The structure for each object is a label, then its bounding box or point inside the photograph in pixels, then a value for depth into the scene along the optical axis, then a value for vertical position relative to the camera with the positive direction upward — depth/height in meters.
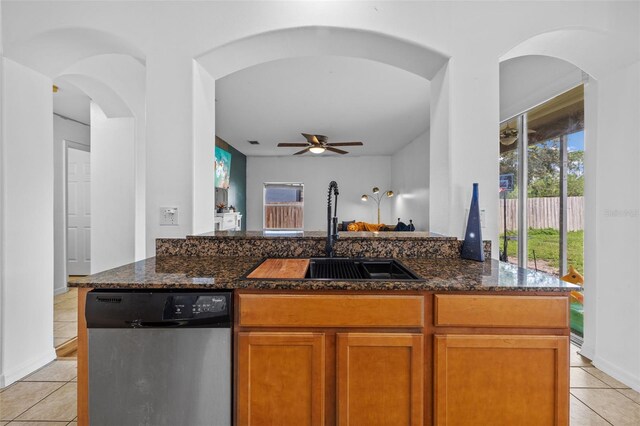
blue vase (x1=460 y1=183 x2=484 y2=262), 1.77 -0.12
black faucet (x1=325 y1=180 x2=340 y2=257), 1.85 -0.12
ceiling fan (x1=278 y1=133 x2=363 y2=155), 5.18 +1.13
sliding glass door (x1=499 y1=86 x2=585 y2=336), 3.08 +0.25
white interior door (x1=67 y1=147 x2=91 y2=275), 5.25 -0.03
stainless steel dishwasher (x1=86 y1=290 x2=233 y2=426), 1.29 -0.61
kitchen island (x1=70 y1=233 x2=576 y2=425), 1.29 -0.55
